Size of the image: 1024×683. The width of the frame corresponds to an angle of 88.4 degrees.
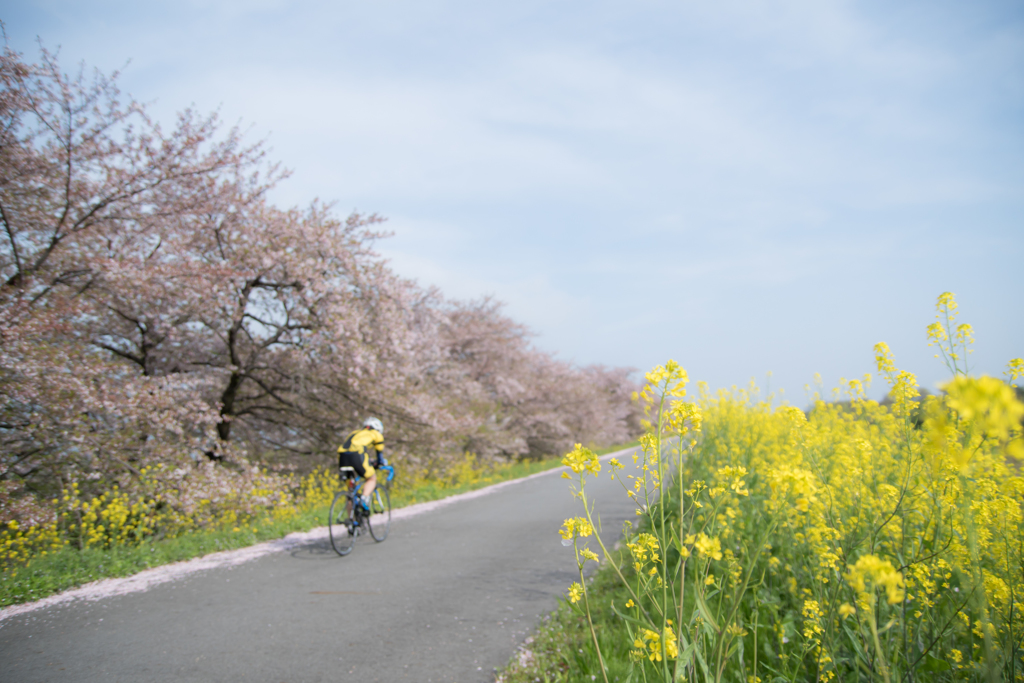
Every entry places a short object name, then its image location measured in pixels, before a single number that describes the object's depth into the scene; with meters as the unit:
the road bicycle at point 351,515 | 7.44
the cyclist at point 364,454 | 7.74
